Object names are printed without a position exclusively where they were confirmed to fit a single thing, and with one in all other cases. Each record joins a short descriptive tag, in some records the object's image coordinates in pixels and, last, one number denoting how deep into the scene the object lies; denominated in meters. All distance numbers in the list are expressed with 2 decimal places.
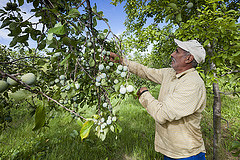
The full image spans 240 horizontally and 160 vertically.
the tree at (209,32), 1.31
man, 1.16
